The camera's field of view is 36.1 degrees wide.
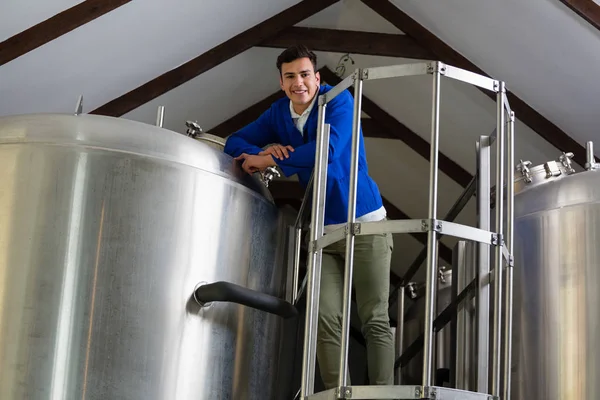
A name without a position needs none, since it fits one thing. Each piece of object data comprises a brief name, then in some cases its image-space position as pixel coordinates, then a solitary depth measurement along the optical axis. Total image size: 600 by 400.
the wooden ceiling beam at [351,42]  7.34
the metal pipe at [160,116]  4.07
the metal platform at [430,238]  3.00
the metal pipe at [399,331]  5.04
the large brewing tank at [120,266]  3.31
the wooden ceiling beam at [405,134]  8.14
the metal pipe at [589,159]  4.40
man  3.61
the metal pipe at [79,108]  3.76
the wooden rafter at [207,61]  7.03
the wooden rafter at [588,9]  5.70
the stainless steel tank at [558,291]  3.90
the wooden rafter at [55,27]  5.75
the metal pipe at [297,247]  3.97
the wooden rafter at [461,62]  6.92
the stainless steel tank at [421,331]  5.59
